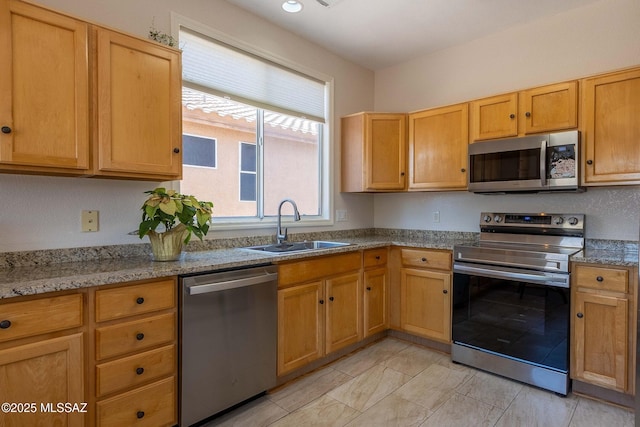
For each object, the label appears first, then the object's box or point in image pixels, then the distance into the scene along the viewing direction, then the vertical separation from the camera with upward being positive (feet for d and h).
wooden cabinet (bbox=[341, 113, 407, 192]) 10.78 +1.78
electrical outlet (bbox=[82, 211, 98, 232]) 6.41 -0.23
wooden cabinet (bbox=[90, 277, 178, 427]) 5.03 -2.22
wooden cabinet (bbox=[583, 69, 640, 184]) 7.26 +1.71
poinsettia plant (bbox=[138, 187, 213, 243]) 6.10 -0.07
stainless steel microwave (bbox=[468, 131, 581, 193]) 7.84 +1.07
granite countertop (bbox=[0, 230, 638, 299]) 4.71 -0.96
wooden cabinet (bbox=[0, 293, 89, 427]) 4.33 -1.96
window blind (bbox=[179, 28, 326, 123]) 7.95 +3.36
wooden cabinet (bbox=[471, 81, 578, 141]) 7.99 +2.36
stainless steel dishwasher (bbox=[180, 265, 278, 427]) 5.85 -2.37
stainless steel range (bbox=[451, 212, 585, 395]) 7.41 -2.07
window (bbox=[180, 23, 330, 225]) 8.16 +2.01
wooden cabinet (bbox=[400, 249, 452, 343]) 9.23 -2.33
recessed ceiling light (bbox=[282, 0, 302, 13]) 8.30 +4.86
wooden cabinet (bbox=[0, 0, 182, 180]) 4.88 +1.71
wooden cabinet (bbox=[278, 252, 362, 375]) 7.53 -2.35
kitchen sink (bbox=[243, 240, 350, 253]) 8.95 -1.01
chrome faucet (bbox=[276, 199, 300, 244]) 9.15 -0.52
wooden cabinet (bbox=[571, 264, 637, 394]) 6.73 -2.33
